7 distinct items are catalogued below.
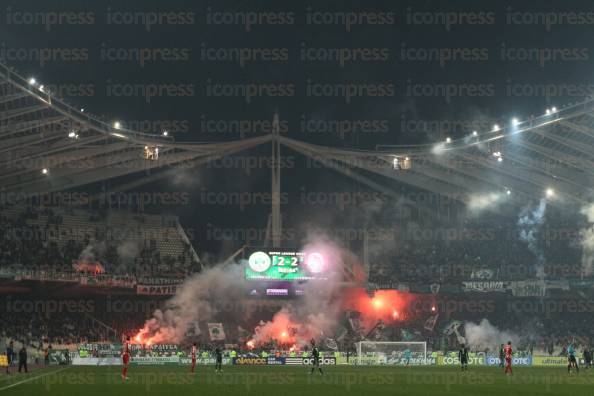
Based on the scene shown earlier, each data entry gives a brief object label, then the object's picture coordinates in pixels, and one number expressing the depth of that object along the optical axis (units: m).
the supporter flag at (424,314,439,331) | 64.88
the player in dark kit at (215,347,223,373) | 42.03
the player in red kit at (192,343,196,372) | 41.06
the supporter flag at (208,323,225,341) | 62.47
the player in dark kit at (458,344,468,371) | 43.94
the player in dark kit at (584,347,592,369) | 48.91
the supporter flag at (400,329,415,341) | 62.78
